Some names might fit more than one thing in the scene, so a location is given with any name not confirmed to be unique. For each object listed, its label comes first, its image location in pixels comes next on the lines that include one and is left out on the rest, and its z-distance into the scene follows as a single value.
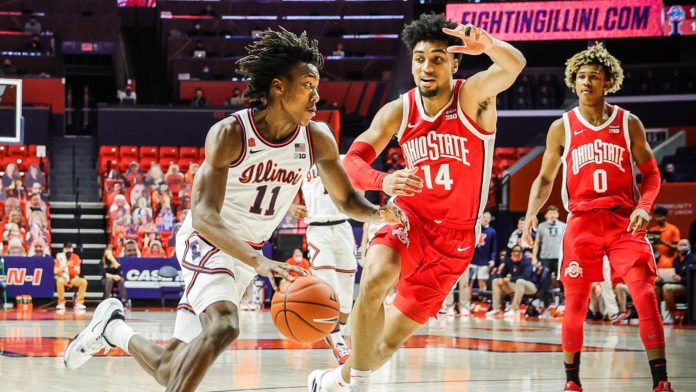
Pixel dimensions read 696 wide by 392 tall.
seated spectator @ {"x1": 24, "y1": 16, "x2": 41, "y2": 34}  25.66
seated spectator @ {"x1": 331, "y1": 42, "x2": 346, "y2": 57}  26.67
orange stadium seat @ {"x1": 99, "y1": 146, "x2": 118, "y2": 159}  22.70
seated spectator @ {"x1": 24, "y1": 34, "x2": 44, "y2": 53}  24.91
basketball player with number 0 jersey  6.05
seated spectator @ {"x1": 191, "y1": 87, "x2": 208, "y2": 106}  24.20
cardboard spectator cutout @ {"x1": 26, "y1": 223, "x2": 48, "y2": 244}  18.22
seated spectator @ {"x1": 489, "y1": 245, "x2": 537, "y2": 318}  16.22
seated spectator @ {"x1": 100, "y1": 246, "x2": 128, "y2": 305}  16.84
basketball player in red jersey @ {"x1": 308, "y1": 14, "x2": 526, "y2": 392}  5.27
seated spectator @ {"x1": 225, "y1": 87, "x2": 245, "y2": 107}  23.86
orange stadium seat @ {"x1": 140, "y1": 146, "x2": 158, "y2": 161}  22.84
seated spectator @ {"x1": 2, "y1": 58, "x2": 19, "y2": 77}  23.21
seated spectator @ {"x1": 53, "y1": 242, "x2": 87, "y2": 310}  17.09
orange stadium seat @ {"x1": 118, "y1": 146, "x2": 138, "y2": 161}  22.80
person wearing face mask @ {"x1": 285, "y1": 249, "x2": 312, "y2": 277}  17.06
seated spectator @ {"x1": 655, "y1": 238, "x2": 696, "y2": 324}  13.83
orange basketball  4.24
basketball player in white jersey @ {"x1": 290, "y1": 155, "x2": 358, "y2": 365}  8.65
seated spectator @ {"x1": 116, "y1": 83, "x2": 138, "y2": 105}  24.05
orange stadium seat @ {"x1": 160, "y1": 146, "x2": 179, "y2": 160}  22.92
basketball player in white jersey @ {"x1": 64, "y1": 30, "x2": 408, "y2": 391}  4.32
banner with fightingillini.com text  25.14
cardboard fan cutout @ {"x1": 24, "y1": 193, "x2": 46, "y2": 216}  19.20
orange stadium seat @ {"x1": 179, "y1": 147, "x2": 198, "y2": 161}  22.96
